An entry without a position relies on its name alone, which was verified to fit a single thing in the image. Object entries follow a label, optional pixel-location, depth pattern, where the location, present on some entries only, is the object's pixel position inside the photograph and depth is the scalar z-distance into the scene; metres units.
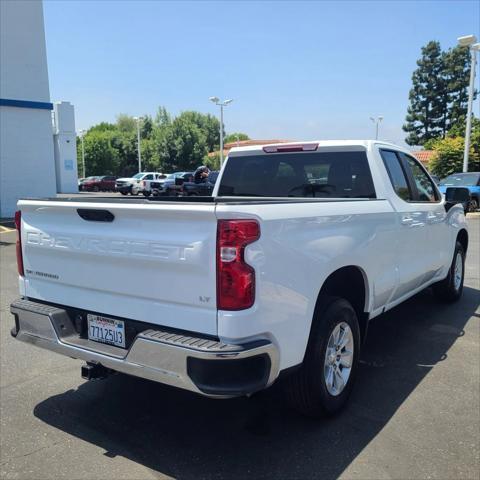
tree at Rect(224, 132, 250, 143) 104.56
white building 16.77
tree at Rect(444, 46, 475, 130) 60.16
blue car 18.25
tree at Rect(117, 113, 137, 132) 80.38
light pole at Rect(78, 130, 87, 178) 57.53
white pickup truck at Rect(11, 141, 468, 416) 2.60
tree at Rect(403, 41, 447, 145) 61.88
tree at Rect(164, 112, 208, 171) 59.28
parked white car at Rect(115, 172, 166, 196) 34.38
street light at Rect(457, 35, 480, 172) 19.95
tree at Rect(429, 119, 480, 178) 28.30
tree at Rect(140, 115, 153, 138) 70.79
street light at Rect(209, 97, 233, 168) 38.38
